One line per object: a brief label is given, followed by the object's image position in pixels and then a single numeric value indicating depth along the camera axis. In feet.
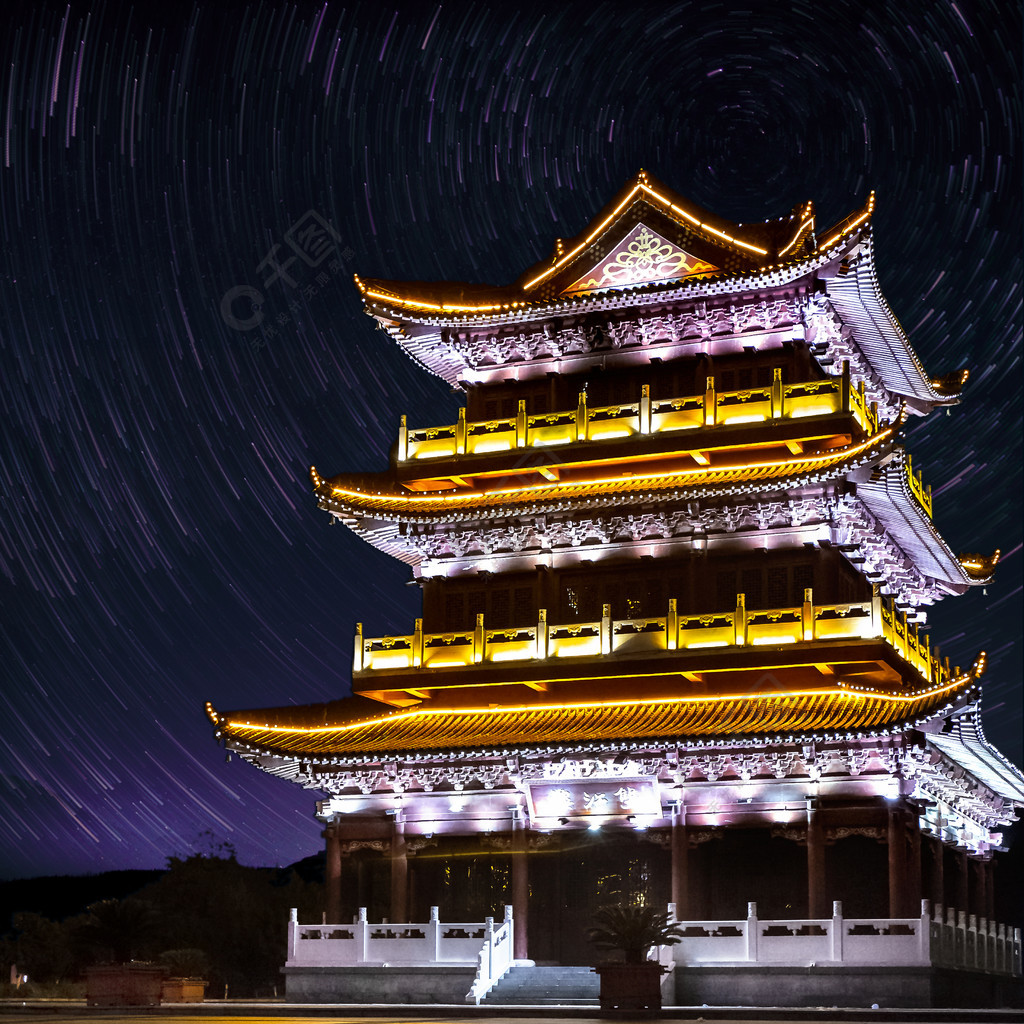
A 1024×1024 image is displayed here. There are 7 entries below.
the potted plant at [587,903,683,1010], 87.10
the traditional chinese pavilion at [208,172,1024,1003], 104.37
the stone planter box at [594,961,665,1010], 87.04
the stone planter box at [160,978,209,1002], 114.01
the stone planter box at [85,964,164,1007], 103.55
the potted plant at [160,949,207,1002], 114.11
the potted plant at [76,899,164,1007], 103.65
